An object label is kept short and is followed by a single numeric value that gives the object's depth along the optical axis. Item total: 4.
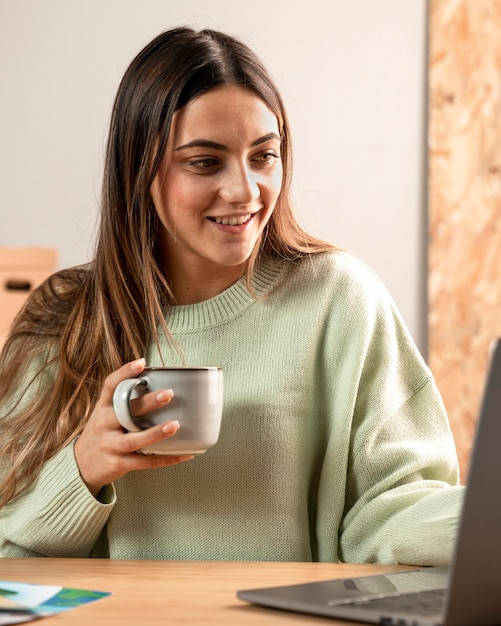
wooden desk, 1.40
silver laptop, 1.27
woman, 1.88
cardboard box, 2.92
